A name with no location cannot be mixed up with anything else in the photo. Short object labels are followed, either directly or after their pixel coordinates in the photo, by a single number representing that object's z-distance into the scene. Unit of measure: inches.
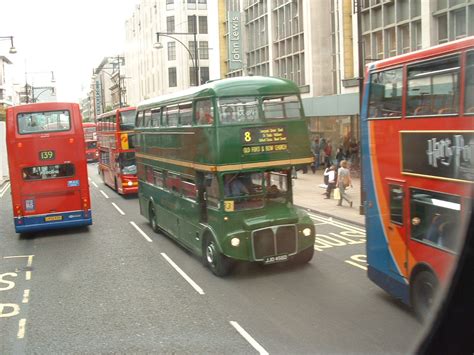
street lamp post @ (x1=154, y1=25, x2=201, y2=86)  943.0
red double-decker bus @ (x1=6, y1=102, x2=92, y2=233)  580.7
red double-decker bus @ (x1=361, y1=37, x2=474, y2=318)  178.4
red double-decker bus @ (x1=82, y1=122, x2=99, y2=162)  1953.7
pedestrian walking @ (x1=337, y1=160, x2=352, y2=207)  689.6
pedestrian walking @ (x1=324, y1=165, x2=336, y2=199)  779.4
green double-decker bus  378.9
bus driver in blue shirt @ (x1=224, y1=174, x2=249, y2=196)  384.8
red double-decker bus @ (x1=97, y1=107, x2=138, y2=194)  922.7
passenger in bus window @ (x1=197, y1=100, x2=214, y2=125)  388.9
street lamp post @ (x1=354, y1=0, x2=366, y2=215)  579.2
